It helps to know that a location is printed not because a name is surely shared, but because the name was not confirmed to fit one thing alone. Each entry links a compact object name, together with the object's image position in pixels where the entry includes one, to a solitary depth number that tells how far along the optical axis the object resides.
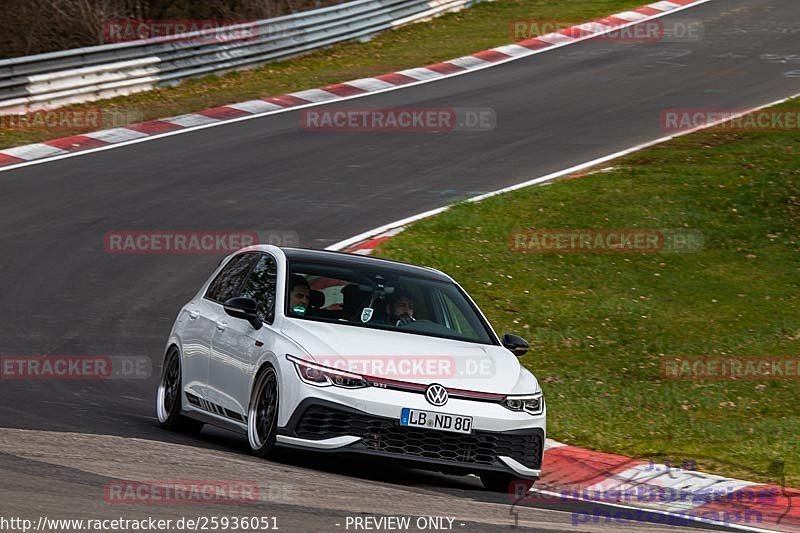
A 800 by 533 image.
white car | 17.62
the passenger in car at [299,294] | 19.64
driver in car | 19.77
